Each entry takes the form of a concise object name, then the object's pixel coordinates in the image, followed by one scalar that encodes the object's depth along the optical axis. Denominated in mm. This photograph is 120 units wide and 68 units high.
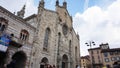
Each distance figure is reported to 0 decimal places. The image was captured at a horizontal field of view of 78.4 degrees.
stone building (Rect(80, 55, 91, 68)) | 36280
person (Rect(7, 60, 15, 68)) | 9393
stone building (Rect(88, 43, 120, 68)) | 29586
